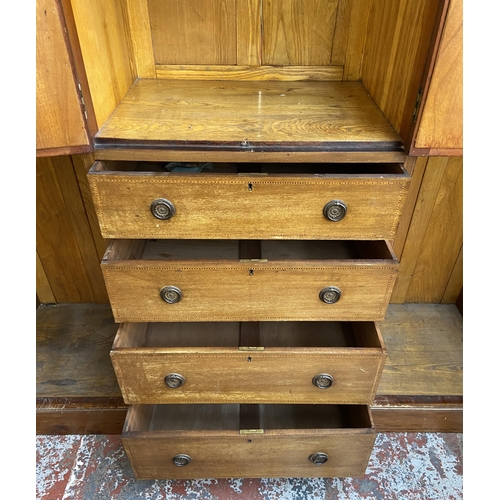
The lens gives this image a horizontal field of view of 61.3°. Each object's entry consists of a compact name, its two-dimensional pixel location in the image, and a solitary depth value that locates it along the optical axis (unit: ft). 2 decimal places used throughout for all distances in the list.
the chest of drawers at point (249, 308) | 3.10
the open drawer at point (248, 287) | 3.34
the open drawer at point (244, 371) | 3.63
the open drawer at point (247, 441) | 3.84
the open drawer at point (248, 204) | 3.02
